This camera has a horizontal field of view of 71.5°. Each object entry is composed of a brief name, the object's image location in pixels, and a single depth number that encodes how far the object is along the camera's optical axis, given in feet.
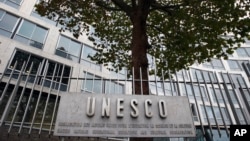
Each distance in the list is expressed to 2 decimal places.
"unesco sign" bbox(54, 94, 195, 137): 13.23
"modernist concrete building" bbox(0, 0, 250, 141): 36.78
